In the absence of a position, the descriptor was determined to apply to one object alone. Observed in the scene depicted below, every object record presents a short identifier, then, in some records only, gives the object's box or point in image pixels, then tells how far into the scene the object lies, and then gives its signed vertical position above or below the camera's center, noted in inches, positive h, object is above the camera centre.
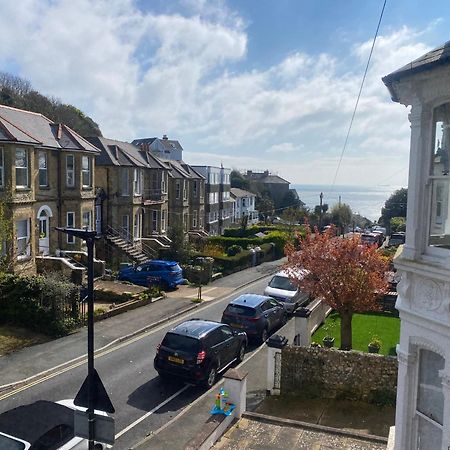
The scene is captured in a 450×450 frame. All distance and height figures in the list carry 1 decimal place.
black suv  495.5 -165.4
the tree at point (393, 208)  3032.2 -59.2
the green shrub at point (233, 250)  1444.4 -165.6
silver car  850.1 -173.0
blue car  1016.2 -170.5
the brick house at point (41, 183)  781.9 +15.0
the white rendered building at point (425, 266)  215.2 -30.1
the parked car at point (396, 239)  1695.4 -145.9
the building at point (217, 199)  2137.1 -20.0
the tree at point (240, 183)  3676.2 +93.2
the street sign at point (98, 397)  285.4 -121.4
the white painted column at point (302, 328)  602.5 -163.5
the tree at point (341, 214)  2823.3 -99.8
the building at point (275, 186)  3860.7 +79.1
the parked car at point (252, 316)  671.1 -169.5
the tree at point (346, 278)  585.3 -98.8
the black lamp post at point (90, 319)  278.4 -76.6
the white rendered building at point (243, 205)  2762.8 -60.1
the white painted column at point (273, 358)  509.3 -169.9
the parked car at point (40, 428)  309.4 -156.8
